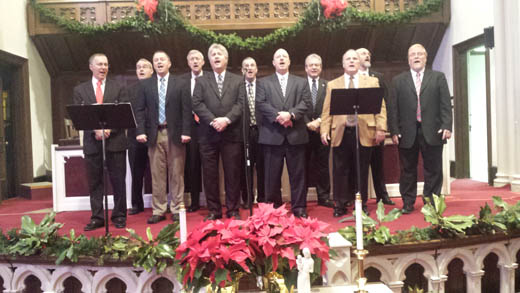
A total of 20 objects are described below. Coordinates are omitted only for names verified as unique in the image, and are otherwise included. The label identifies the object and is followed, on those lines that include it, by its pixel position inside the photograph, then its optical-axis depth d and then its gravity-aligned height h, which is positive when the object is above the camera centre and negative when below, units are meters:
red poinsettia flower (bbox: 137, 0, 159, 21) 7.39 +2.11
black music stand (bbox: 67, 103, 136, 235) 3.40 +0.19
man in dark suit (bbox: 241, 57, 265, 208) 5.07 -0.08
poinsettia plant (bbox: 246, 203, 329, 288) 1.72 -0.39
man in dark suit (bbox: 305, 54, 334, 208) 5.02 -0.13
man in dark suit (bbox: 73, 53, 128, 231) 4.10 -0.08
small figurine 1.57 -0.46
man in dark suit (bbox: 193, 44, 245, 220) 4.13 +0.06
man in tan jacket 4.27 -0.04
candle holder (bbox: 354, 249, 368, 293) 1.82 -0.57
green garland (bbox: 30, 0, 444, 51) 7.61 +1.89
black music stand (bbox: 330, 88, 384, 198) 3.68 +0.25
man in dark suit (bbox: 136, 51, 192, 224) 4.37 +0.11
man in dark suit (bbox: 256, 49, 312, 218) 4.14 +0.02
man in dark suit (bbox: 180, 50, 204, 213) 4.76 -0.19
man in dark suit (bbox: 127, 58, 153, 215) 5.01 -0.26
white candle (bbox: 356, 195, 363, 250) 1.86 -0.38
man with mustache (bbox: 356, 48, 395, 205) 4.89 -0.34
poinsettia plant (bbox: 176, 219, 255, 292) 1.70 -0.42
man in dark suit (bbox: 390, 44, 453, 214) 4.20 +0.10
